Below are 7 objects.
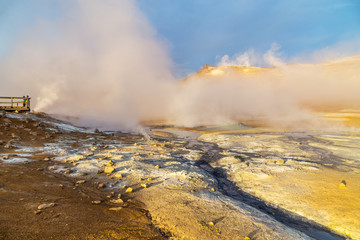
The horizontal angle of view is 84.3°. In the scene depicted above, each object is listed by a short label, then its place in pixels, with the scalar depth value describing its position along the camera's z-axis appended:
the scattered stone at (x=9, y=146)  8.40
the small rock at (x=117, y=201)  4.41
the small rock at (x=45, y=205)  3.72
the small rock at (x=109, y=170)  6.59
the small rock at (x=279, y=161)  8.41
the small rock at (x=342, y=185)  5.88
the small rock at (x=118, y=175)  6.18
